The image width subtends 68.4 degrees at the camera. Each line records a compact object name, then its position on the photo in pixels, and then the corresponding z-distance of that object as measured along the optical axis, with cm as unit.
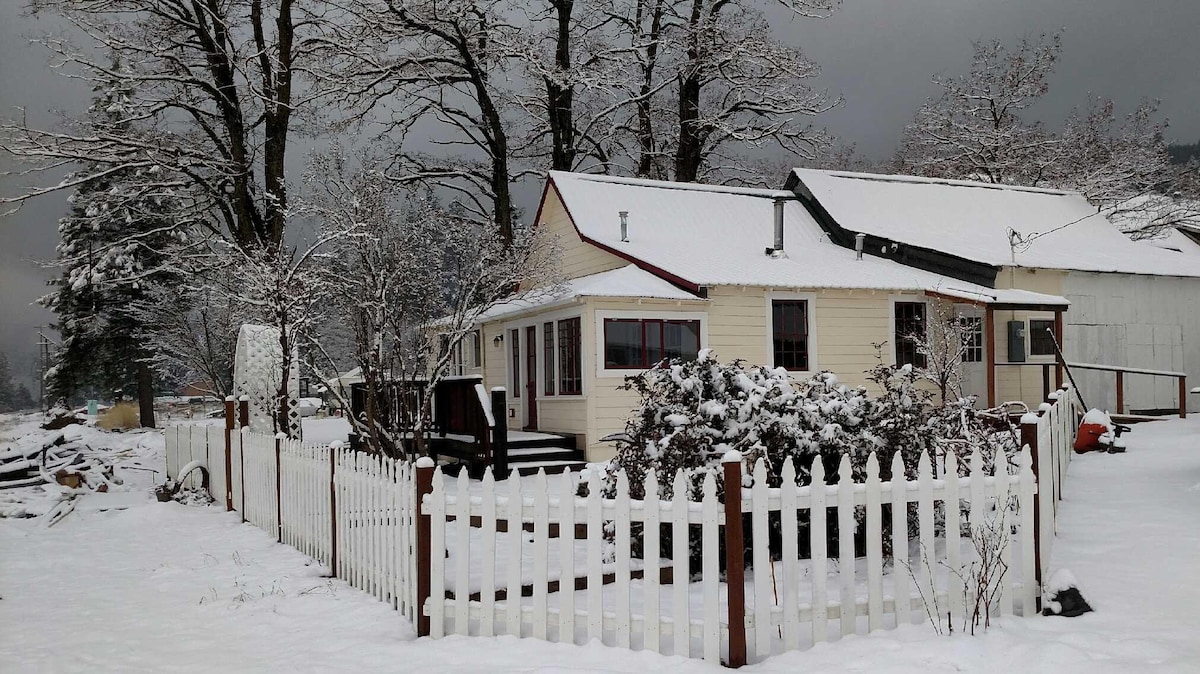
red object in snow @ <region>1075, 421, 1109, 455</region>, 1259
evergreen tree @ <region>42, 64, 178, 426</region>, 2095
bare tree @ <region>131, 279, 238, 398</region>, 2512
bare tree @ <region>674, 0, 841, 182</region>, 2586
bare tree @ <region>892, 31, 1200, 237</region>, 3080
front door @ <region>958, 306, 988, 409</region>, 1820
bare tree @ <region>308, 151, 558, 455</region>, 1131
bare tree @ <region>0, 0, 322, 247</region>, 1984
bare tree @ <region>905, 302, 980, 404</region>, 1444
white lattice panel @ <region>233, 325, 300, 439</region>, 1433
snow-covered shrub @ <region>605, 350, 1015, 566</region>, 683
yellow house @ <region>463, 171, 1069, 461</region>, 1476
